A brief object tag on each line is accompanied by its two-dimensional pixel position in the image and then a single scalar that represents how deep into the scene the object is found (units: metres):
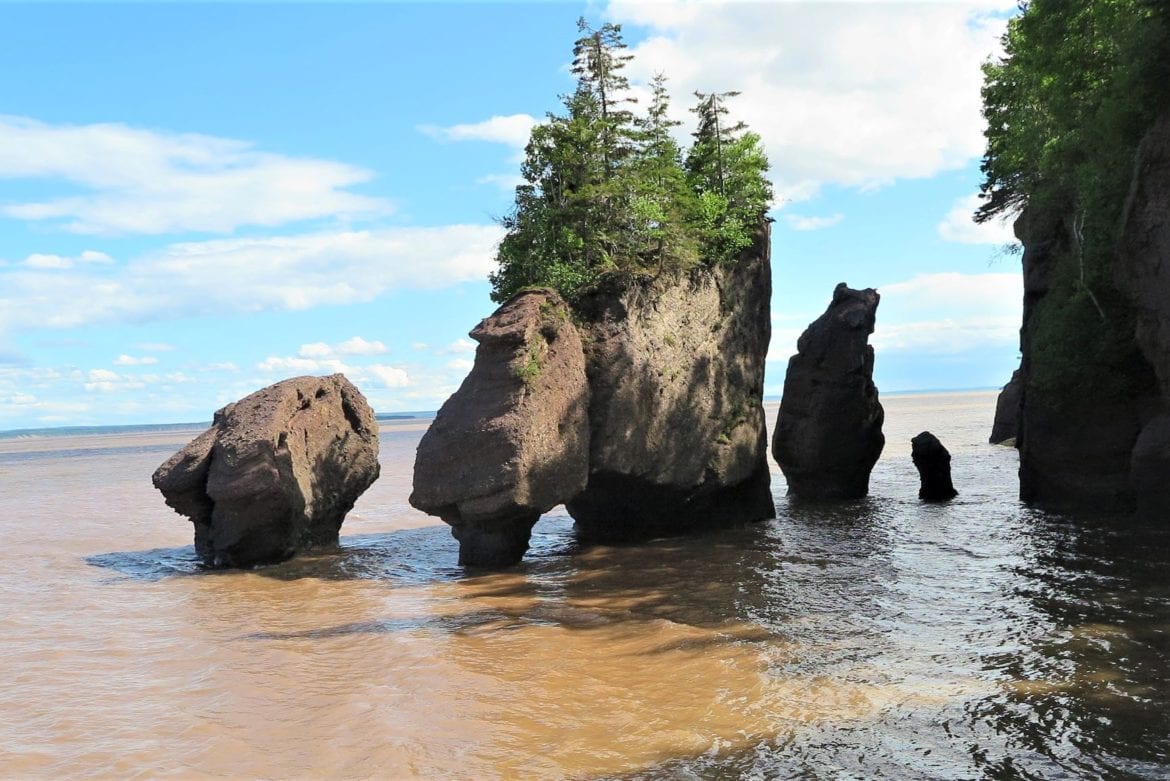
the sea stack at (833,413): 26.47
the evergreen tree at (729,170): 22.88
